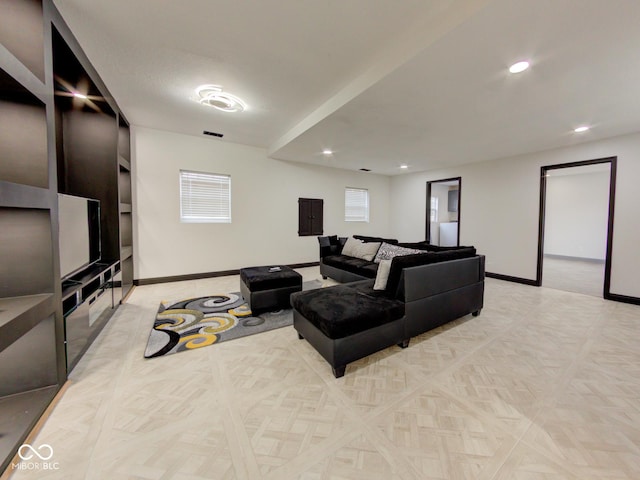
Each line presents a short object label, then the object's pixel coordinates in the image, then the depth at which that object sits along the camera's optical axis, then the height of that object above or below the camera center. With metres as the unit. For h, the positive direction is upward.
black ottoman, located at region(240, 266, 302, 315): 3.03 -0.80
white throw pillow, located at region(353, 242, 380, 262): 4.29 -0.40
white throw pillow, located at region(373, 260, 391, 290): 2.52 -0.49
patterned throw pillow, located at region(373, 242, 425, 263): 3.63 -0.35
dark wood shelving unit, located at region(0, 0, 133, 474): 1.39 -0.08
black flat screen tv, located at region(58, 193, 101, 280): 1.95 -0.08
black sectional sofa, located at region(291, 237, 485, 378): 1.93 -0.71
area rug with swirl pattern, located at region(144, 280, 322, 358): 2.39 -1.13
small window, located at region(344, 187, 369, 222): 6.91 +0.69
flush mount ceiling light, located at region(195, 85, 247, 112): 2.91 +1.64
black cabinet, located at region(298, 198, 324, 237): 5.99 +0.29
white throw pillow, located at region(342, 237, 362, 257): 4.60 -0.37
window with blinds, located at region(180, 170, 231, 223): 4.65 +0.58
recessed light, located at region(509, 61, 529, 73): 2.04 +1.41
